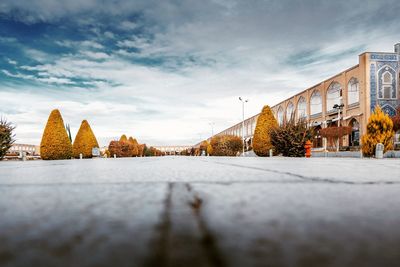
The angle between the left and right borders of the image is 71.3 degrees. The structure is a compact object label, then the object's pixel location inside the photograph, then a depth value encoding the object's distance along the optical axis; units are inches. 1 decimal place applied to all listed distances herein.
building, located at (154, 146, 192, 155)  6185.0
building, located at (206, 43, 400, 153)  978.1
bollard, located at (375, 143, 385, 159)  481.5
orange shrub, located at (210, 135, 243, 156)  1135.0
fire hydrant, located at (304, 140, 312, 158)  478.2
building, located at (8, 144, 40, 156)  2112.2
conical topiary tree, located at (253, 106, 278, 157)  789.2
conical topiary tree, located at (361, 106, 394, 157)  514.9
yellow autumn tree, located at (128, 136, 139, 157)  1589.6
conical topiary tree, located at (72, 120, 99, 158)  1038.4
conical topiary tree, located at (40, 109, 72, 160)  733.3
